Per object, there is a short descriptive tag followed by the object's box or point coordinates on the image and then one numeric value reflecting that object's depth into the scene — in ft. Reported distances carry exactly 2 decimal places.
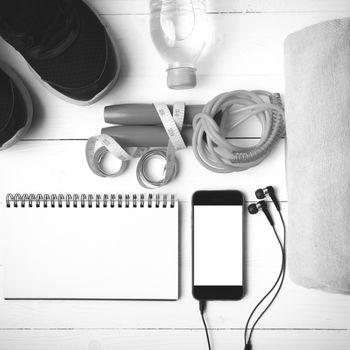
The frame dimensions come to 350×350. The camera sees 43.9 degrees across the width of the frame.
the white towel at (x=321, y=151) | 1.99
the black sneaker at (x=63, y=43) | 2.20
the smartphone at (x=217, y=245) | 2.58
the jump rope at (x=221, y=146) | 2.38
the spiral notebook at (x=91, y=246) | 2.60
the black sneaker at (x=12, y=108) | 2.39
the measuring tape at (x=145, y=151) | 2.47
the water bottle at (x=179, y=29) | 2.54
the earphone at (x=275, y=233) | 2.57
